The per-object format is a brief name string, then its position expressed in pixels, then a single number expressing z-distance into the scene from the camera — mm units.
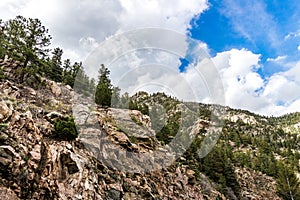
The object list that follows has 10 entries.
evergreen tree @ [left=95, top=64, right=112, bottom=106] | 37062
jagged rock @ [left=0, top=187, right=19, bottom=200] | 12742
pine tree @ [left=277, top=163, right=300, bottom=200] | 53125
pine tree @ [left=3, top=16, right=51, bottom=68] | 35875
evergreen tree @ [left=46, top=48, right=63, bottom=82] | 52500
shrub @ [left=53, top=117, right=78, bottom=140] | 20344
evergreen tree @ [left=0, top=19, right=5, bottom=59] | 38938
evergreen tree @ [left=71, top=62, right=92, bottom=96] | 51341
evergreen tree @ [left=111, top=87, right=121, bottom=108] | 40119
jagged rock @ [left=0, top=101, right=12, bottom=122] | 16131
